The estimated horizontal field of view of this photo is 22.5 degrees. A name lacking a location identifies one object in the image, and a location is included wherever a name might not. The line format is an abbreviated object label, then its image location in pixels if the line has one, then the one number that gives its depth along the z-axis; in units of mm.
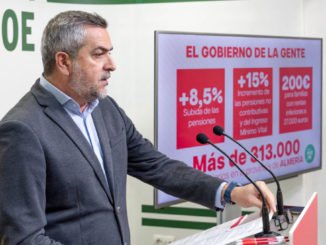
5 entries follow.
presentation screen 3227
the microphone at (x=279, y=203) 2400
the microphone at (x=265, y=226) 2170
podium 2014
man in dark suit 2069
